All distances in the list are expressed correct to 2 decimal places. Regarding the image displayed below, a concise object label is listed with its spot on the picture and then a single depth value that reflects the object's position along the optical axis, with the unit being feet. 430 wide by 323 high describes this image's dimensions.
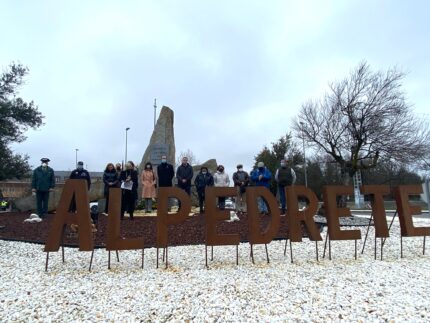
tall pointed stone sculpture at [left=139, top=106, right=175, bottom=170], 50.34
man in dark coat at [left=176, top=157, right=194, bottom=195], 34.32
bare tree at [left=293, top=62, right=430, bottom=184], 41.04
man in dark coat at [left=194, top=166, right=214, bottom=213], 35.96
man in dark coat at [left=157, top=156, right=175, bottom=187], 34.17
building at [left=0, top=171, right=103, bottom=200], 132.32
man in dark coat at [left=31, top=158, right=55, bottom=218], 32.50
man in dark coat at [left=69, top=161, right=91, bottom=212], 30.83
